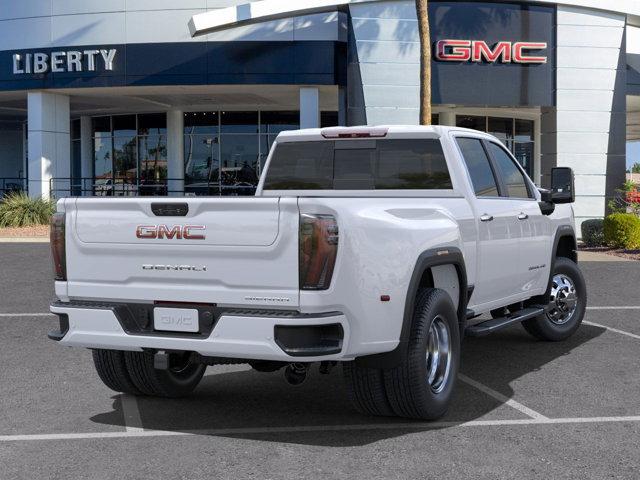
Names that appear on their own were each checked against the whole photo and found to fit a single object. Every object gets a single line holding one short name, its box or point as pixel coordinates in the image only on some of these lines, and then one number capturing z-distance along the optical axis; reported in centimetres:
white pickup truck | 527
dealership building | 2566
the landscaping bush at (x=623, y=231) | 2203
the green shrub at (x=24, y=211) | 2795
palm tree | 2277
